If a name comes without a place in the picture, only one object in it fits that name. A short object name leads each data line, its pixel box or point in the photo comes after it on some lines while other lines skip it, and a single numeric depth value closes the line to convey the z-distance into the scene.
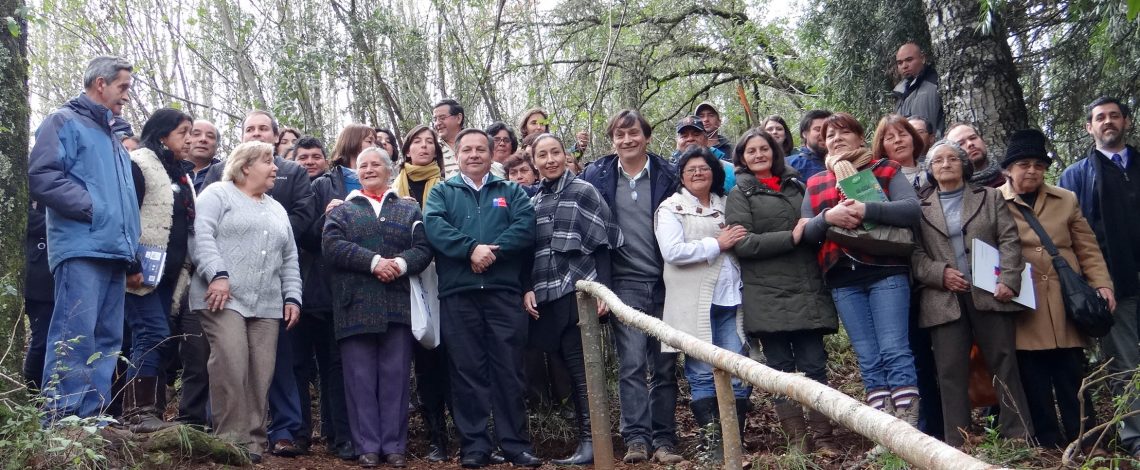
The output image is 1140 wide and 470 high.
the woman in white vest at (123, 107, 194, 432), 5.51
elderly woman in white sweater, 5.39
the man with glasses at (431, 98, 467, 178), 7.57
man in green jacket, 5.79
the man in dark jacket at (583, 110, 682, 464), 5.76
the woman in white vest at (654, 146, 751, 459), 5.65
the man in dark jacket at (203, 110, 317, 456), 5.98
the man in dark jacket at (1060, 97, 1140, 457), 5.85
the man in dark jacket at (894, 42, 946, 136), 7.61
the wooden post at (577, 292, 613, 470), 5.03
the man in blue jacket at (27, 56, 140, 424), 4.73
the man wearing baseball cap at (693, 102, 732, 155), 7.83
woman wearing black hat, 5.54
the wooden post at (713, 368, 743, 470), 3.46
